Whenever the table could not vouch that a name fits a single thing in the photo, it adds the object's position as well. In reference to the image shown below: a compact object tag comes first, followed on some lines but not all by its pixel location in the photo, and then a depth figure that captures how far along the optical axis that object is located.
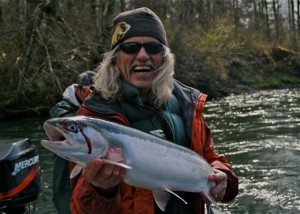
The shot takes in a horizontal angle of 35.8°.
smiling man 2.60
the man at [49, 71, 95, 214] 4.08
